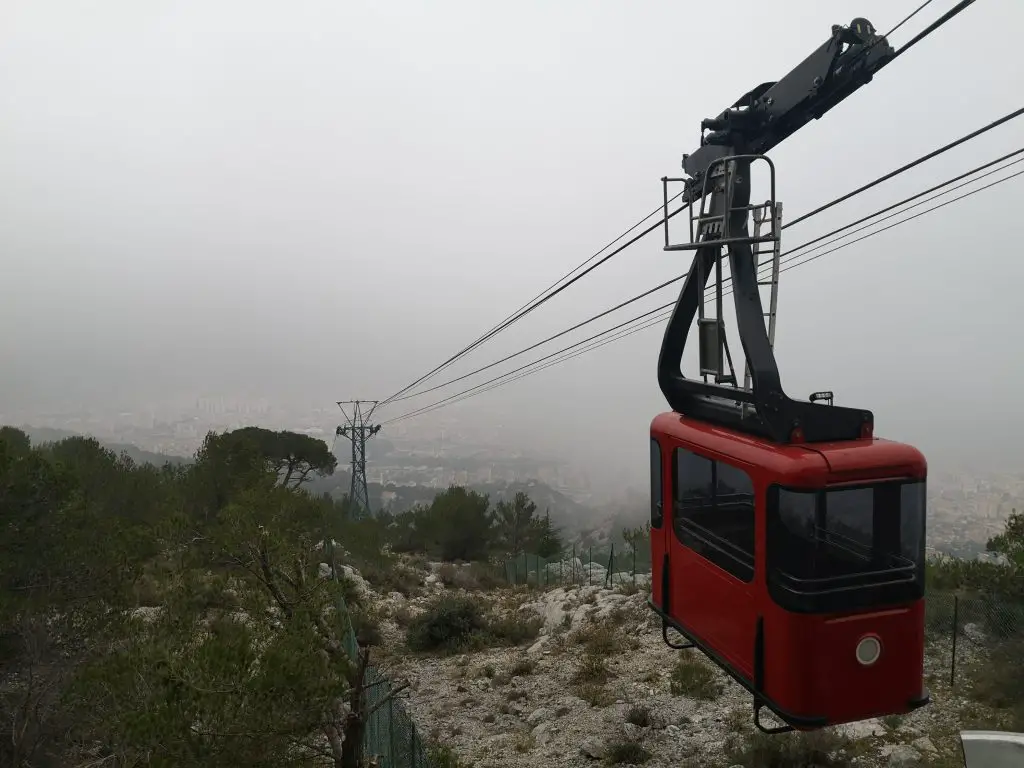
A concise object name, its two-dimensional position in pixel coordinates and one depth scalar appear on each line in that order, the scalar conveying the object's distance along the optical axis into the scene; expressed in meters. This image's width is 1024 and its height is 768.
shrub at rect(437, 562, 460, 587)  23.27
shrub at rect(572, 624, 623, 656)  12.89
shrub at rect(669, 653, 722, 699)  10.27
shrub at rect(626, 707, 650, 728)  9.46
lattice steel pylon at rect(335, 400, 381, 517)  34.53
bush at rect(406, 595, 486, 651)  15.45
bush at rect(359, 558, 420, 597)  21.05
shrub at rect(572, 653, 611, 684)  11.49
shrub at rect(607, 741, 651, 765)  8.46
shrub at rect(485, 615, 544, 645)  15.53
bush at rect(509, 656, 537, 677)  12.61
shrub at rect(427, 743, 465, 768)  7.57
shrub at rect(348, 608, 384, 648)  15.75
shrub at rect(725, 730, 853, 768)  7.59
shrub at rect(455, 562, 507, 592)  23.02
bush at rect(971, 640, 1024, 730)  9.00
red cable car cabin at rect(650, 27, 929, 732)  4.42
